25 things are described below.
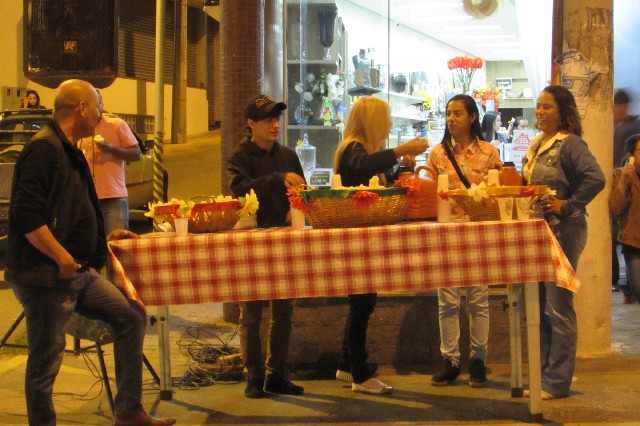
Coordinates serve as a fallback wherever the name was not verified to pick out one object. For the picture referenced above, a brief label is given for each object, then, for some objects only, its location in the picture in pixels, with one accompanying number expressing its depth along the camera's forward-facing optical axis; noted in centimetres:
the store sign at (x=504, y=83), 960
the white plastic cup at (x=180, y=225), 481
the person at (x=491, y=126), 969
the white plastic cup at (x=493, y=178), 495
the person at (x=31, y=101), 1745
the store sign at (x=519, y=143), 972
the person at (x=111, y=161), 649
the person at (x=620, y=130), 886
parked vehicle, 1040
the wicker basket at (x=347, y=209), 471
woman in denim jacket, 515
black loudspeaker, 975
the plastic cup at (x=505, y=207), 470
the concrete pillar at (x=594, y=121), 624
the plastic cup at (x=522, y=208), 472
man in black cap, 548
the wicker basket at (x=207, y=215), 487
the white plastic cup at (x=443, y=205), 495
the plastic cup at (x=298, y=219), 488
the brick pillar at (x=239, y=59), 732
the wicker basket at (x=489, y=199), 470
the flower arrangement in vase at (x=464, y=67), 963
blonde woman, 550
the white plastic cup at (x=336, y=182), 501
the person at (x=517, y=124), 973
